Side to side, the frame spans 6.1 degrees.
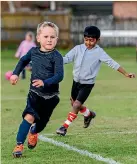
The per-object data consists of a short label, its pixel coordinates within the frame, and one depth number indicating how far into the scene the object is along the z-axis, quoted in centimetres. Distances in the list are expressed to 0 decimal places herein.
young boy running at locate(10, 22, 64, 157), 1692
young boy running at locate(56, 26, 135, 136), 2081
